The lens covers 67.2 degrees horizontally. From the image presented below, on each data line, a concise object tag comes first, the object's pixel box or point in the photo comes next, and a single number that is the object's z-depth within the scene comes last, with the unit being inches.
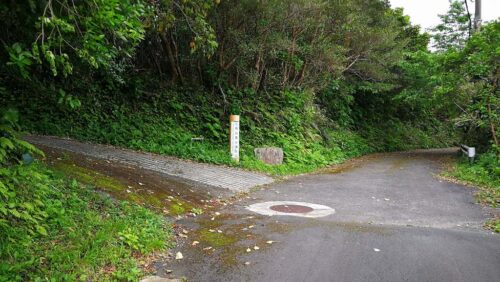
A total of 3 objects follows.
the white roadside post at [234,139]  471.5
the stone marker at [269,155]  504.7
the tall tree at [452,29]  738.8
